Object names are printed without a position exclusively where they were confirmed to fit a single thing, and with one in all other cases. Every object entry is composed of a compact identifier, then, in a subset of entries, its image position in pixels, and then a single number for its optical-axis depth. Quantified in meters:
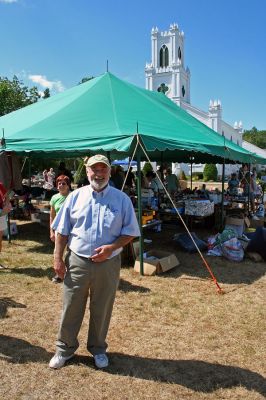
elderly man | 2.96
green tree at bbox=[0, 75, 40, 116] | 31.39
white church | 43.19
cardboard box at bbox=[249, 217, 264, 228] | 10.69
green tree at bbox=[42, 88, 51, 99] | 43.29
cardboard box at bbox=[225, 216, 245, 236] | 8.81
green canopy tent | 6.57
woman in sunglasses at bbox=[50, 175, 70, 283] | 5.25
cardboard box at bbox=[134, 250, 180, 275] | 5.93
